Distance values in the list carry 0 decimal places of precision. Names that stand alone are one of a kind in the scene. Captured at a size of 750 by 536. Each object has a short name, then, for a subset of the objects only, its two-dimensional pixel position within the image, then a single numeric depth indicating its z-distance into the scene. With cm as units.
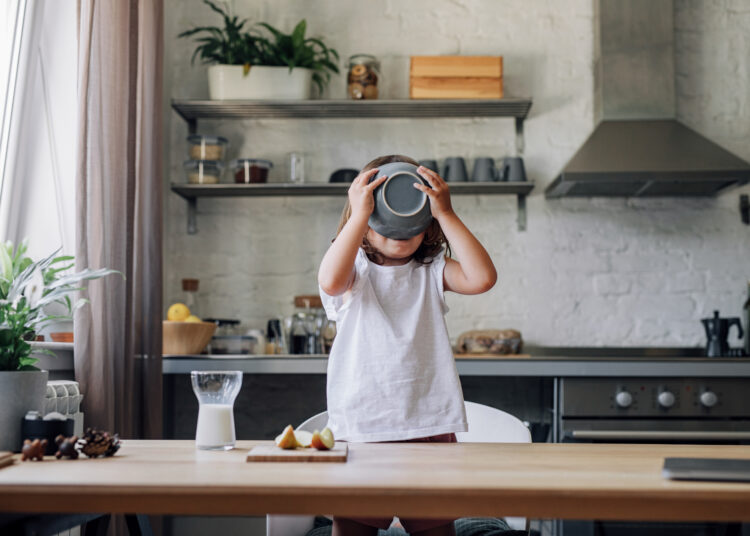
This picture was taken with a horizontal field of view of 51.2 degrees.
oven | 248
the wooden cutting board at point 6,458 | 97
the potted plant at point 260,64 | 305
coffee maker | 292
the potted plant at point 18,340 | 117
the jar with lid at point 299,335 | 294
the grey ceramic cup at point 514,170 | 304
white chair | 153
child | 131
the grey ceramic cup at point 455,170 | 303
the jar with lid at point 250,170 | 305
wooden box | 303
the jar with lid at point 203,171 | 304
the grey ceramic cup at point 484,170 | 303
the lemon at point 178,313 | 276
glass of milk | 113
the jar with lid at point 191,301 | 321
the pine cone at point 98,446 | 105
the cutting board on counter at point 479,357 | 262
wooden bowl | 269
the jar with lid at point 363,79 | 308
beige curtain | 194
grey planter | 116
